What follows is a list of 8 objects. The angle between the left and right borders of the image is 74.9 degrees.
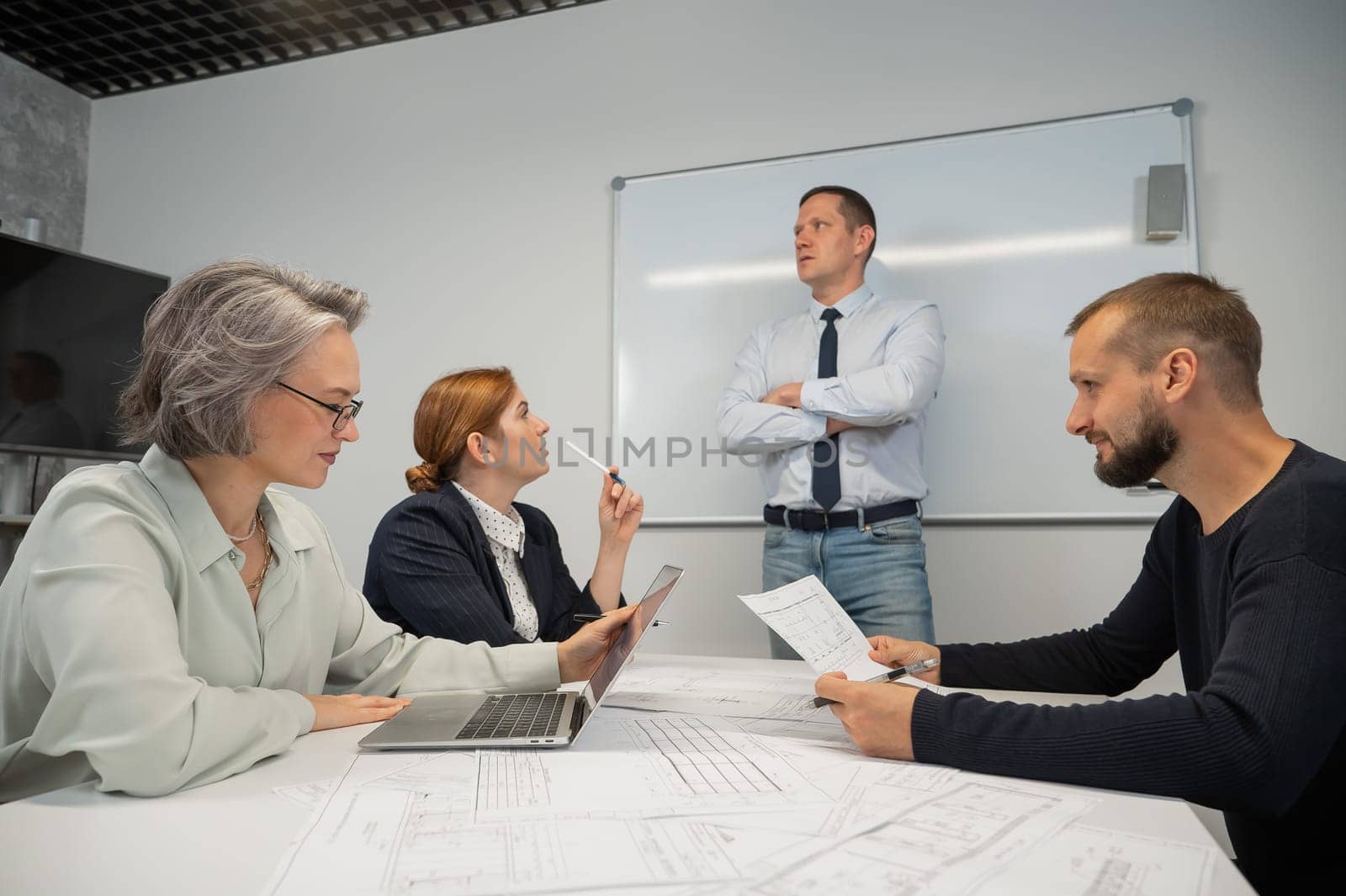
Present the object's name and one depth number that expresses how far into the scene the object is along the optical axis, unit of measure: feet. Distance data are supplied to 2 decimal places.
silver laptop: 3.23
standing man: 7.70
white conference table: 2.11
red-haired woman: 5.45
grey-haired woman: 2.84
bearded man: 2.71
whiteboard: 8.64
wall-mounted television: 10.34
